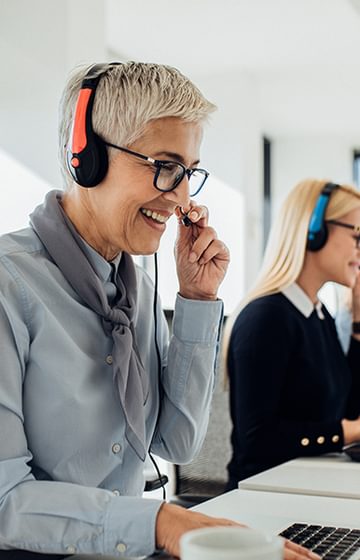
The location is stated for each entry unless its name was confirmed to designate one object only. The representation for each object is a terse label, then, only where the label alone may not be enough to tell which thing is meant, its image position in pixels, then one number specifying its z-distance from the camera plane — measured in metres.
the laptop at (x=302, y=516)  1.05
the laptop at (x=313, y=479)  1.45
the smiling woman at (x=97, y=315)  1.09
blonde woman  1.91
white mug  0.56
